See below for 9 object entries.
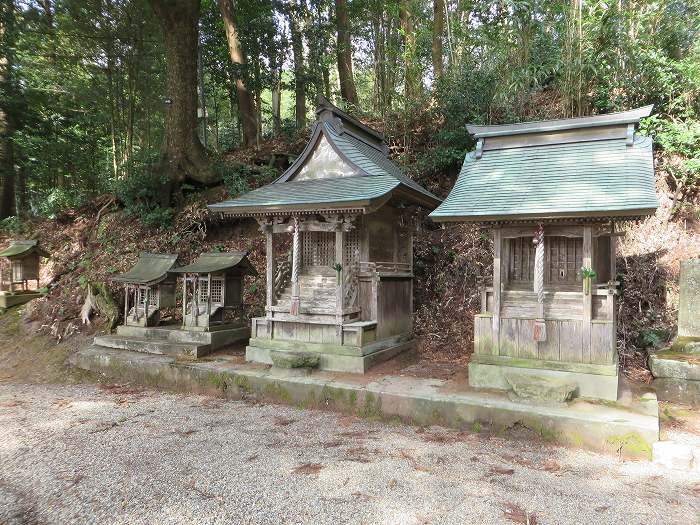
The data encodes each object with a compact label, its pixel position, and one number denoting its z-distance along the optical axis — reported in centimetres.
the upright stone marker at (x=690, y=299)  680
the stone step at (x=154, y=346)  829
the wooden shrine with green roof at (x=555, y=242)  561
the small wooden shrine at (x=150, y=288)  899
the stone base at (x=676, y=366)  616
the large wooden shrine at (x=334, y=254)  727
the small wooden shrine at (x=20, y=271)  1148
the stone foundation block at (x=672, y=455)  438
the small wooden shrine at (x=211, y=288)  854
